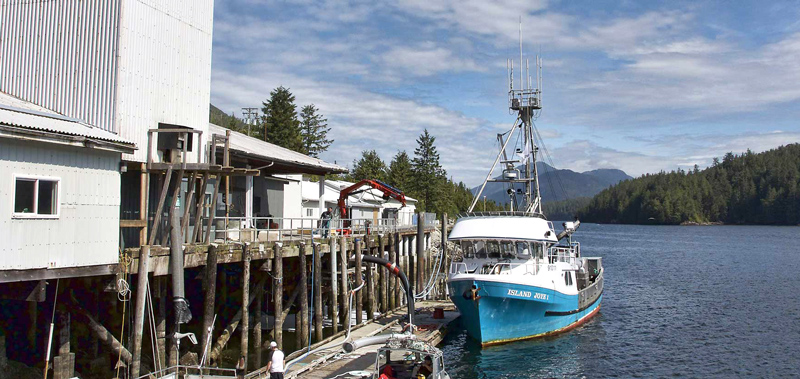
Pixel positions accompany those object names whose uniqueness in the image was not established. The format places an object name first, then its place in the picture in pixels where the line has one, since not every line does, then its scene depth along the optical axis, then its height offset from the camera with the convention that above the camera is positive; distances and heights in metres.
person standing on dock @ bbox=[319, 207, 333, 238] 31.08 +0.21
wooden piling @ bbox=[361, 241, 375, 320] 31.10 -3.46
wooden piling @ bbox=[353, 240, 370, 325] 28.46 -2.48
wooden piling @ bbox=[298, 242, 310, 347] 25.50 -3.04
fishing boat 28.77 -2.51
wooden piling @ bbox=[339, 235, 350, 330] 27.91 -3.08
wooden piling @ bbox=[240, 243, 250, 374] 21.55 -2.41
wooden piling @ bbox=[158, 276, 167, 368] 19.06 -2.93
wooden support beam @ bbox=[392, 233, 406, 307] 36.56 -2.40
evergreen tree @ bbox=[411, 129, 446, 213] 96.38 +8.10
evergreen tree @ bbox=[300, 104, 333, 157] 100.19 +15.28
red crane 38.66 +2.21
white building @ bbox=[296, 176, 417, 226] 49.91 +2.04
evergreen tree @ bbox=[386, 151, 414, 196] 96.22 +7.63
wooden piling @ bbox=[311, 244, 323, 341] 26.31 -2.85
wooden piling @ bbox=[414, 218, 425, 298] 39.84 -1.85
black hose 26.83 -2.13
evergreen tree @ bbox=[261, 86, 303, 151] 88.12 +14.98
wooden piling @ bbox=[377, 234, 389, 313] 33.56 -2.84
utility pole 90.42 +16.37
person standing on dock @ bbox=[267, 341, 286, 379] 17.23 -3.92
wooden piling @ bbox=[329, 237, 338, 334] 27.38 -3.00
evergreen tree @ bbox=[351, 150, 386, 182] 99.25 +9.38
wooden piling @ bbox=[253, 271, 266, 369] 24.58 -4.30
